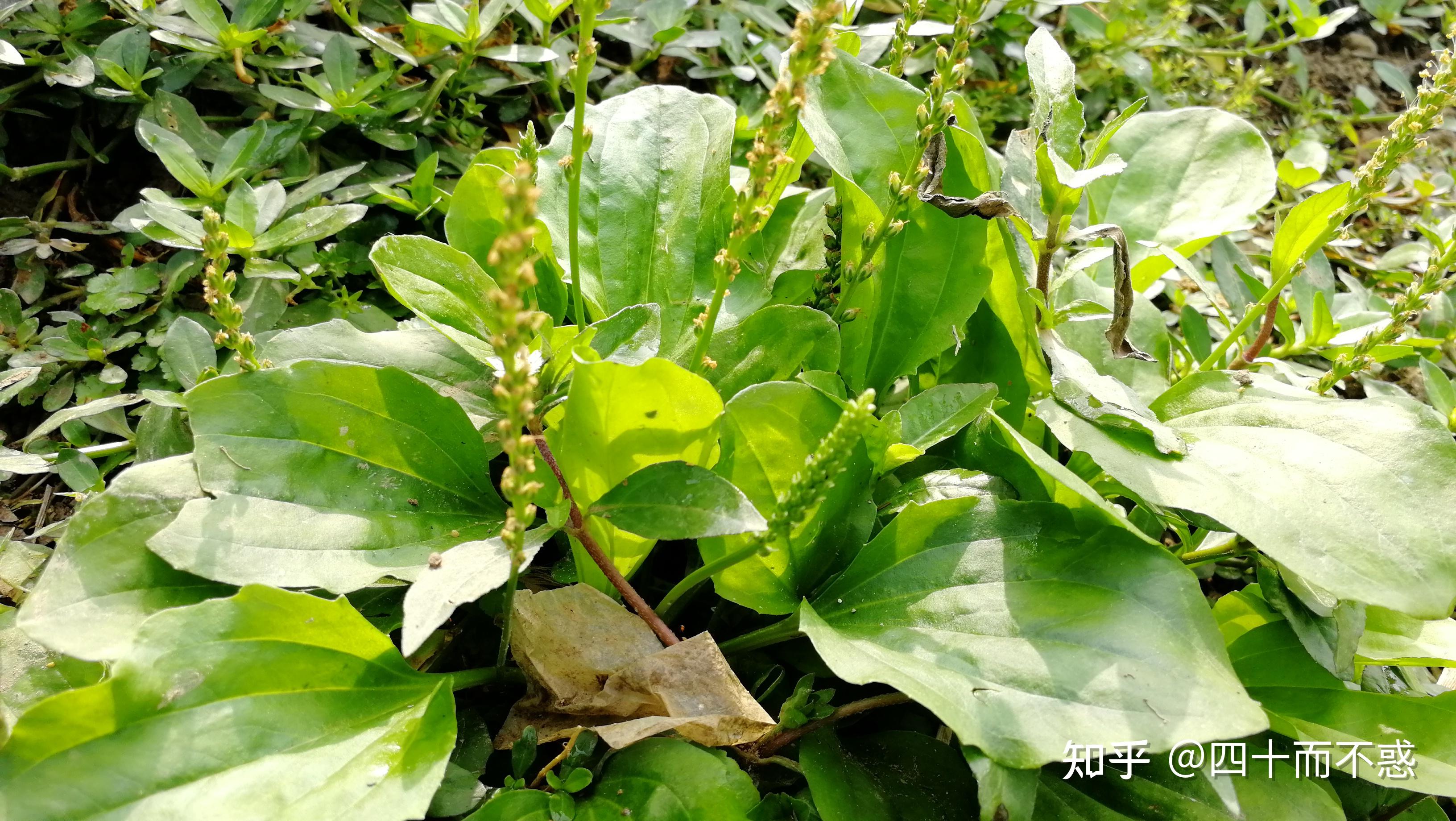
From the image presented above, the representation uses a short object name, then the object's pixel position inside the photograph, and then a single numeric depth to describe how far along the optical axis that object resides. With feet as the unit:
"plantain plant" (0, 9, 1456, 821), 0.77
